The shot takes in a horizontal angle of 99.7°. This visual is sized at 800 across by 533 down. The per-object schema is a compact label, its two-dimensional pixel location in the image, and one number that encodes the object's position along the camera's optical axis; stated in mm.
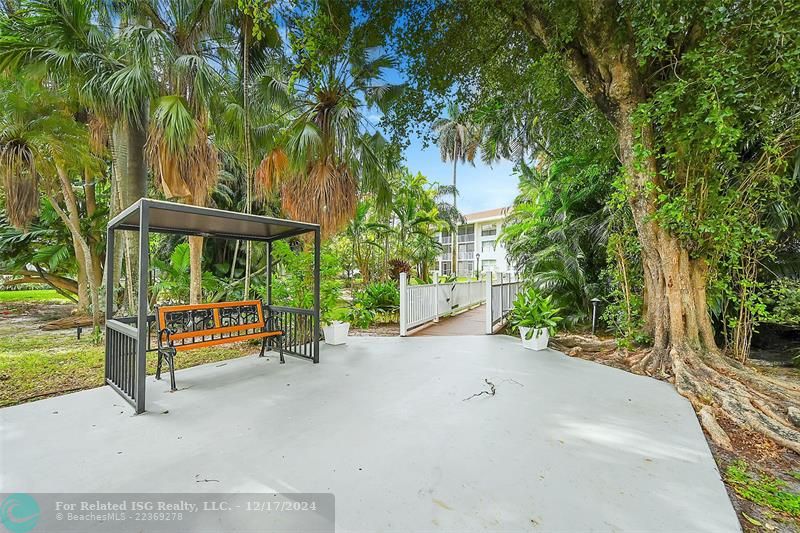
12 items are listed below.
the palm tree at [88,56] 5289
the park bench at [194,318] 3426
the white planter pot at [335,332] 6171
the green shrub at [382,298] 9055
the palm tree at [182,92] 5270
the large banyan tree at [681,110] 3523
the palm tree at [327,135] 6953
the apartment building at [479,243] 29903
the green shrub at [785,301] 4520
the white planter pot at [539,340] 5867
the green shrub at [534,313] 5961
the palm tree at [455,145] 20689
